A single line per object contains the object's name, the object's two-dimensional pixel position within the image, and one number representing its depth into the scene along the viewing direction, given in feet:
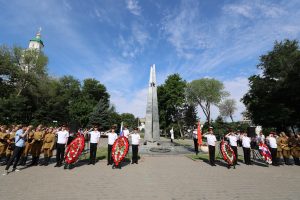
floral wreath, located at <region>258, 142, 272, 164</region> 39.42
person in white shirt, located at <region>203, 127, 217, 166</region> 37.36
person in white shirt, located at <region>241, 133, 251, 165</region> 40.04
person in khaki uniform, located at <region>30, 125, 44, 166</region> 34.50
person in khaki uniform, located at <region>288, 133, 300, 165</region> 40.68
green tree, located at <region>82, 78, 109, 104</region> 208.85
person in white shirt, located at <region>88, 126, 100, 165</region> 36.22
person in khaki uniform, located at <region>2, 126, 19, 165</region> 33.32
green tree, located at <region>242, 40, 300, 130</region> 93.98
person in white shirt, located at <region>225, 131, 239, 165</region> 40.86
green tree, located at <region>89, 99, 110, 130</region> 140.15
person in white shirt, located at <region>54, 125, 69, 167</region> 34.47
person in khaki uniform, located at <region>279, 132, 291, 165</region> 41.32
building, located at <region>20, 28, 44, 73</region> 271.69
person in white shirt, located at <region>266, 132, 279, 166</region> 39.60
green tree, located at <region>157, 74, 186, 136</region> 156.15
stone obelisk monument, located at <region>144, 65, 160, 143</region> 76.43
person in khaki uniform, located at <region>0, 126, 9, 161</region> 33.32
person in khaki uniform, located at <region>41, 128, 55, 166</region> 35.90
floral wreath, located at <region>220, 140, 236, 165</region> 36.01
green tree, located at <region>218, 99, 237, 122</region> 240.12
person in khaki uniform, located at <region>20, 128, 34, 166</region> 33.75
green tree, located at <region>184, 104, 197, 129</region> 163.94
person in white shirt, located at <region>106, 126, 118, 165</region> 37.06
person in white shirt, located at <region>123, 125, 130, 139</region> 46.69
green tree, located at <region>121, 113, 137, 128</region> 367.13
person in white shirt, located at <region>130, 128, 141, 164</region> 38.58
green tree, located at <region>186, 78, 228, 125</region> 182.49
